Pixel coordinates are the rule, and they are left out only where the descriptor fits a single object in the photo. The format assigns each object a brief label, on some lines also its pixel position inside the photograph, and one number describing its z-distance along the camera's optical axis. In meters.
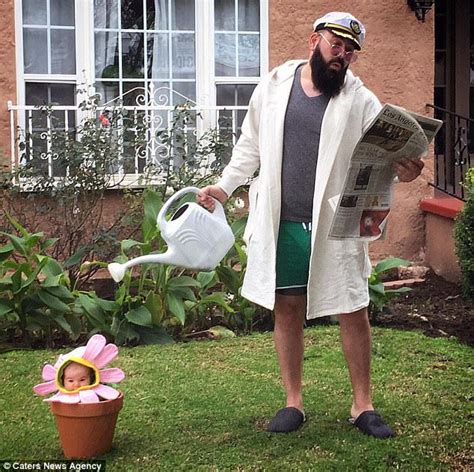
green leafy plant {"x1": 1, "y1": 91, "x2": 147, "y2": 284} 6.77
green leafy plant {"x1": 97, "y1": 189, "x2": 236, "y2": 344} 5.79
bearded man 3.89
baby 3.72
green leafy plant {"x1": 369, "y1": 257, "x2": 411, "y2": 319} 6.30
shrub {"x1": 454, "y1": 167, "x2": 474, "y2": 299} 6.40
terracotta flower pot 3.66
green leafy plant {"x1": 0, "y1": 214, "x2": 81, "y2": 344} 5.69
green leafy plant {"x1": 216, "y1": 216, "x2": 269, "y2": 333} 6.23
